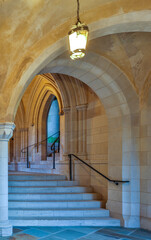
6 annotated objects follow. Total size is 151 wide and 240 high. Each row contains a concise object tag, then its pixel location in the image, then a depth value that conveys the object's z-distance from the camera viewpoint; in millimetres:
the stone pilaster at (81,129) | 7211
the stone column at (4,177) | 4359
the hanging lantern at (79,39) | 3348
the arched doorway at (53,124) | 10797
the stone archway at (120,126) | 5477
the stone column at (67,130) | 7617
